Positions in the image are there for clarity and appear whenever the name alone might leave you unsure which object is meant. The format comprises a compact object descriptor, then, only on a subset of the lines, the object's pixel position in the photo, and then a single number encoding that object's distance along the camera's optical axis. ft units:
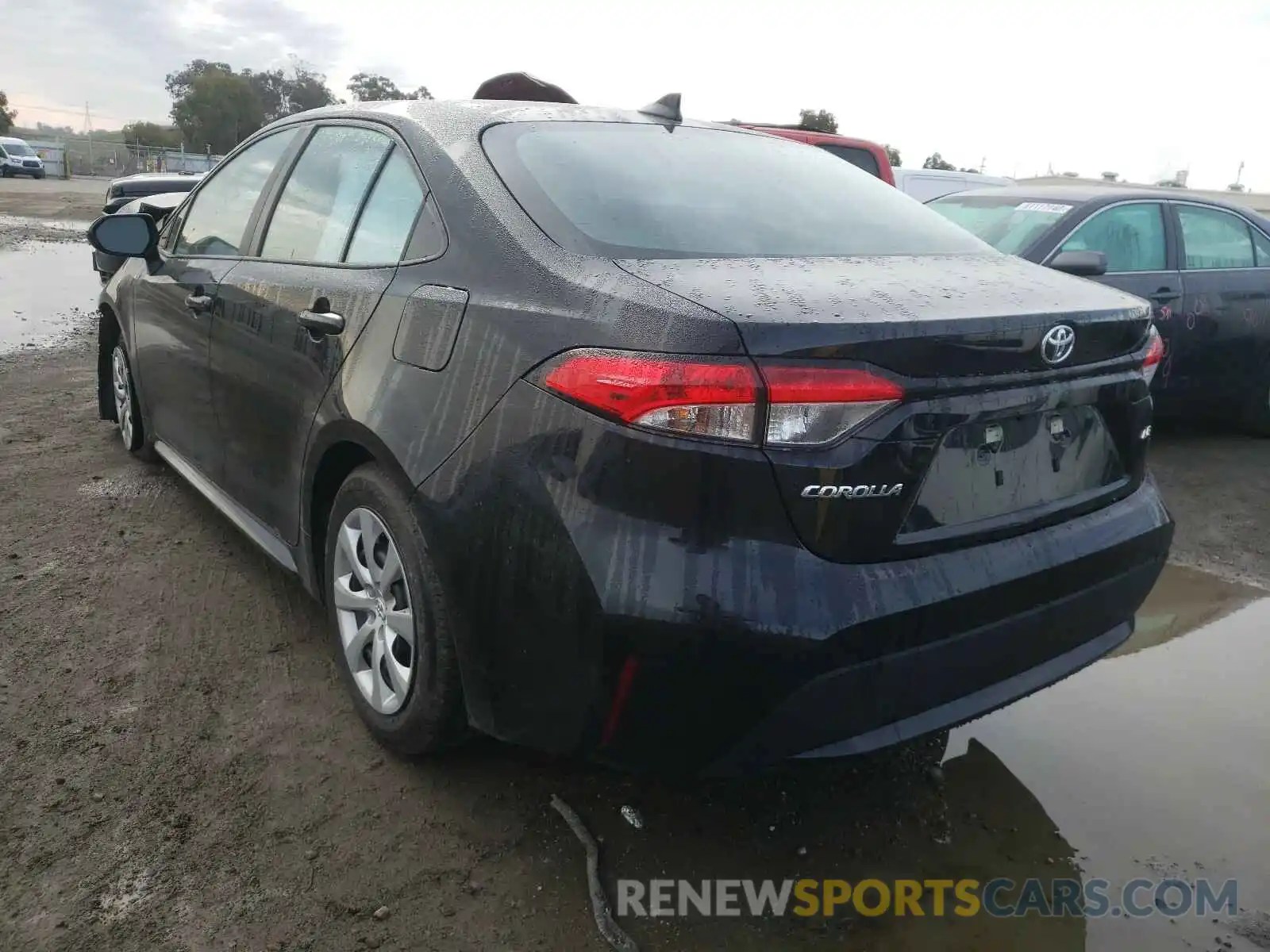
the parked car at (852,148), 24.45
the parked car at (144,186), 34.73
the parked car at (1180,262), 18.24
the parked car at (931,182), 33.24
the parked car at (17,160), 134.72
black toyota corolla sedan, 5.73
